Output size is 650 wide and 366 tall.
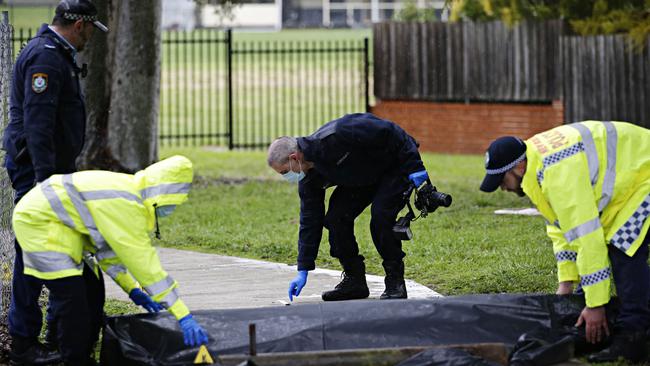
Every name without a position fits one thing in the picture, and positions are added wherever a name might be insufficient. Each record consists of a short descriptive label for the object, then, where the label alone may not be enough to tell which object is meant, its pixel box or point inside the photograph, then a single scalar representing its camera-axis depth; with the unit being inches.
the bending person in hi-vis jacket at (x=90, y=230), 481.1
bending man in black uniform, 609.0
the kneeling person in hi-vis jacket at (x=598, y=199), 494.0
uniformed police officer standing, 531.8
